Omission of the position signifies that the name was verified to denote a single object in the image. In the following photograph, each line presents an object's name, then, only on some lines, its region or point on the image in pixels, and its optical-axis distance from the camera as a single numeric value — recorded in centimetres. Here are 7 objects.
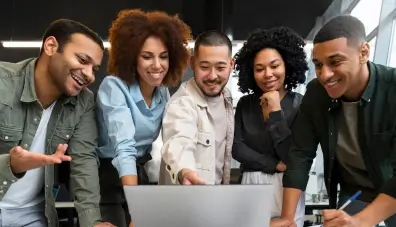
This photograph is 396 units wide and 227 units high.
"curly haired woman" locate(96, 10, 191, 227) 196
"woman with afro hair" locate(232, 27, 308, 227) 193
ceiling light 622
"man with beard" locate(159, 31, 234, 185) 188
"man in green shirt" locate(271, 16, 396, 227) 163
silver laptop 114
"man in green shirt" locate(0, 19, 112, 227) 185
